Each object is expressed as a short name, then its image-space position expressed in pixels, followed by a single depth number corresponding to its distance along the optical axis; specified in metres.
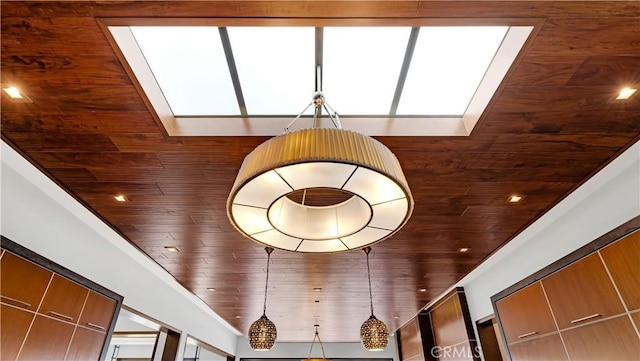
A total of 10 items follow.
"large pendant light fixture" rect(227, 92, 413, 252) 1.24
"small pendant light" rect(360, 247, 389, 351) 3.29
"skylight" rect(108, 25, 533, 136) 1.73
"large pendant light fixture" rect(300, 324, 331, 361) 8.12
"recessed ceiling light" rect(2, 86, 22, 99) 1.68
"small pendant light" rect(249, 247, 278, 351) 3.21
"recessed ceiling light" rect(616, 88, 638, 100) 1.72
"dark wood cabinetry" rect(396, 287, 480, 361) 4.70
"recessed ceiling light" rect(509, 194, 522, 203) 2.57
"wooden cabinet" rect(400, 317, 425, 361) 6.32
